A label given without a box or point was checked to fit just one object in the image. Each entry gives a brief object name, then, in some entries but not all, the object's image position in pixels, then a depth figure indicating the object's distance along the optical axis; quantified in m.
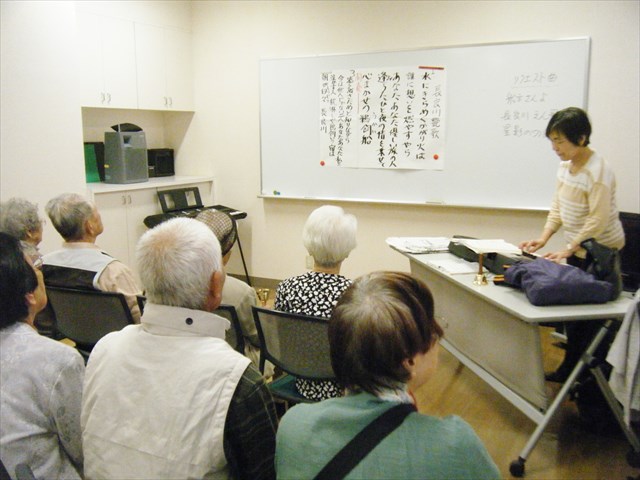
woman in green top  0.92
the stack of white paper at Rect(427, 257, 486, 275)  2.69
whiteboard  3.82
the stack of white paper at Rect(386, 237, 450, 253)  3.12
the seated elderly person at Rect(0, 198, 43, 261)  2.45
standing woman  2.75
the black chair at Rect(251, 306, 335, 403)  1.94
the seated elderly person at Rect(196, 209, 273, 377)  2.24
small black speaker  5.17
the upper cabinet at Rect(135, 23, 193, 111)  4.67
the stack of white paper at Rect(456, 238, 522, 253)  2.71
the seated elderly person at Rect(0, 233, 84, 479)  1.28
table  2.17
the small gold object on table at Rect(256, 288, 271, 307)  2.88
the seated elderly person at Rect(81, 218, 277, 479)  1.14
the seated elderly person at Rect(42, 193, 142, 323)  2.33
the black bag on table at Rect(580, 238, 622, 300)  2.27
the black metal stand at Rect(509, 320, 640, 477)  2.36
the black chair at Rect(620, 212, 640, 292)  3.44
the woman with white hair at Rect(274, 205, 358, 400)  2.03
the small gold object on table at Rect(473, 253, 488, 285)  2.49
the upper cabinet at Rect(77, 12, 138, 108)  4.15
